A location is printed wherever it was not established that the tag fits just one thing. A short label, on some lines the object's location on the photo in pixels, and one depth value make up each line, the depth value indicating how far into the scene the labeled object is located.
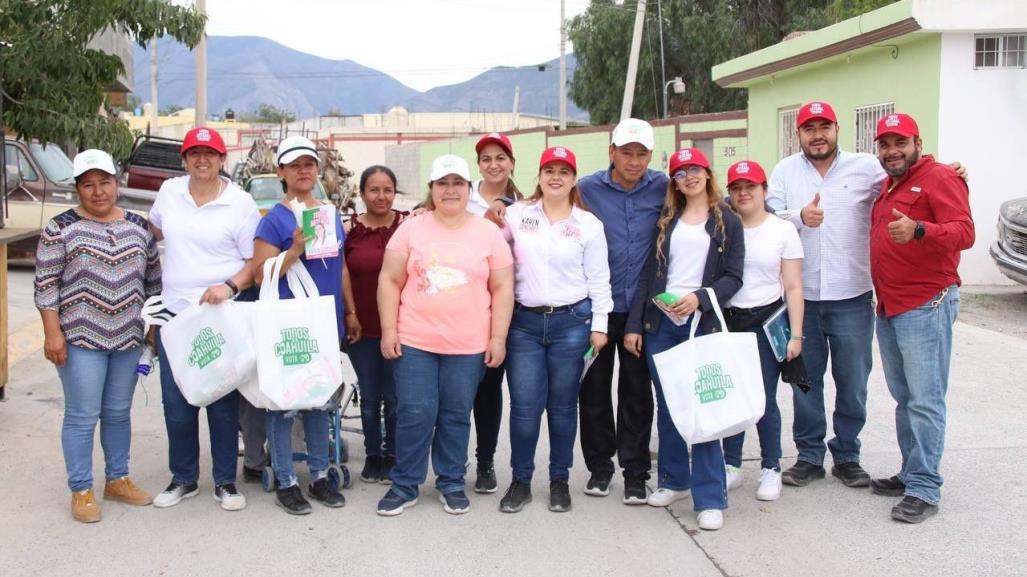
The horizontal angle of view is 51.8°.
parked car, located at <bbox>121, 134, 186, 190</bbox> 18.70
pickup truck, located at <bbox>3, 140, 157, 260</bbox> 14.55
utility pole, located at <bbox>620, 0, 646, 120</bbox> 20.81
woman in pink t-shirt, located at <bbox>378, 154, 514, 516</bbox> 5.02
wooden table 6.27
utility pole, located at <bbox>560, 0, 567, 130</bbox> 36.12
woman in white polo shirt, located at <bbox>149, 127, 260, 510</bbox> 5.07
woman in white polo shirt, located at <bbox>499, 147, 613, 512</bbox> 5.13
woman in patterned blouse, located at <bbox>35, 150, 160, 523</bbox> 4.94
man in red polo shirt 5.02
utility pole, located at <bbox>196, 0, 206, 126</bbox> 23.27
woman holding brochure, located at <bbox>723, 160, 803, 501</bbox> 5.17
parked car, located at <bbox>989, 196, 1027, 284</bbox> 11.40
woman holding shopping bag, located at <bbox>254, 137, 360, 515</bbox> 5.02
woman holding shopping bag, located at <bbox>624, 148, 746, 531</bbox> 5.03
